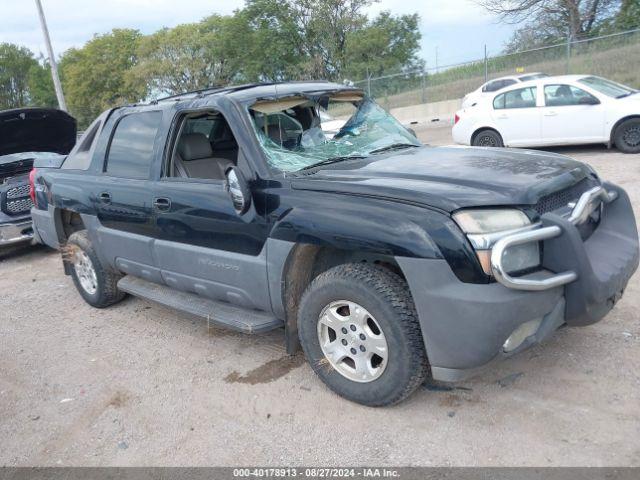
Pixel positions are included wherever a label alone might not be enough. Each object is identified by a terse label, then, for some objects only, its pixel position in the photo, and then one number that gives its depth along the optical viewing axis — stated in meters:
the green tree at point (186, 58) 48.09
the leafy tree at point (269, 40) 48.19
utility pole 20.86
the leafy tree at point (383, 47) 45.28
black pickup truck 2.86
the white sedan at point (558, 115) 10.45
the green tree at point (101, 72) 56.94
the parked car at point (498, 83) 19.36
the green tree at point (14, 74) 73.94
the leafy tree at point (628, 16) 30.75
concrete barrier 26.20
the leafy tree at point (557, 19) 32.50
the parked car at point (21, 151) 7.54
